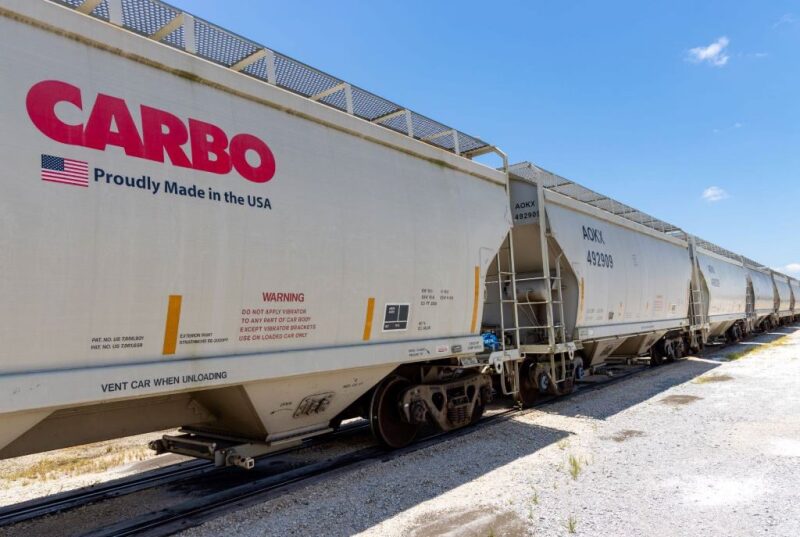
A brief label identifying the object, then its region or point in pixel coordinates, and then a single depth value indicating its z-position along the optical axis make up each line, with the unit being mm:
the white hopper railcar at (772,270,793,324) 33469
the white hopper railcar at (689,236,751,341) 18453
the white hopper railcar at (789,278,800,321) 39125
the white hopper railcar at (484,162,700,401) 9680
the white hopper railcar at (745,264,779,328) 26609
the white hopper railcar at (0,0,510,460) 3477
